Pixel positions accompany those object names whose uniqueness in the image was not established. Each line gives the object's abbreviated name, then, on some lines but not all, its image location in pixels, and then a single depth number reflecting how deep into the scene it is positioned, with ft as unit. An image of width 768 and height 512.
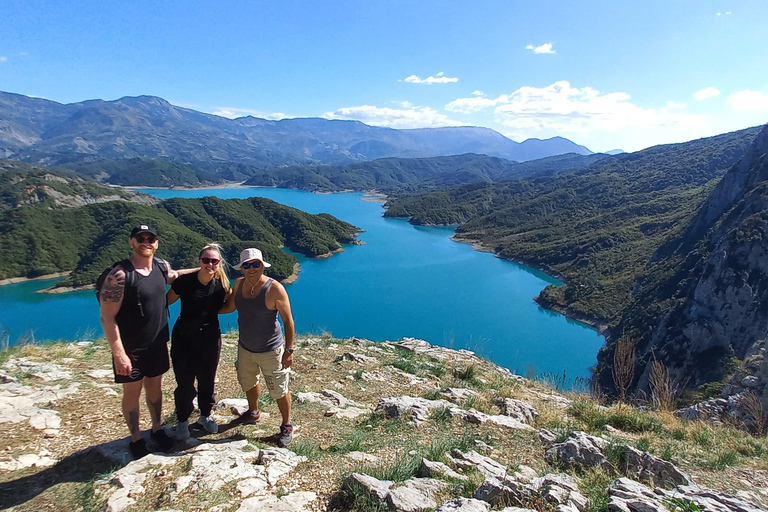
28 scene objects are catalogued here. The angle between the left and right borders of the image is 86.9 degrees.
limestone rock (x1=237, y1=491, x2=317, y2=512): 9.29
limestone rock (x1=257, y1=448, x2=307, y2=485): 10.75
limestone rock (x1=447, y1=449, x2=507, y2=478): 11.43
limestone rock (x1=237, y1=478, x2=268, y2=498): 9.92
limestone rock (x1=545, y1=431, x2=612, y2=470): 12.21
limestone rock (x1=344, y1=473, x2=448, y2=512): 9.20
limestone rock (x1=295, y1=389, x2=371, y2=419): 16.39
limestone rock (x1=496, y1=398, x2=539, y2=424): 16.91
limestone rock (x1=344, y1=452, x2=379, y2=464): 12.00
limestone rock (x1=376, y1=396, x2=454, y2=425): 16.01
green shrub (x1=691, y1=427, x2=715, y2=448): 14.79
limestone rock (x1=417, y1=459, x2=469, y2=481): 10.82
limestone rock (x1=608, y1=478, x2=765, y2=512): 9.27
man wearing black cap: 10.85
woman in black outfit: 12.55
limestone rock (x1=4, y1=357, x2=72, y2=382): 16.65
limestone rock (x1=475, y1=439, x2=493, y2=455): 13.07
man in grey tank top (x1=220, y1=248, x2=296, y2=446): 12.53
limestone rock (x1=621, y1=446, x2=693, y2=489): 11.45
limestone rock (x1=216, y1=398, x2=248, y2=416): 14.82
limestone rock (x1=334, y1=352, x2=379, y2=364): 25.30
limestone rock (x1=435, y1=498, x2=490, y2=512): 8.93
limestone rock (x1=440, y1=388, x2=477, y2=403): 19.19
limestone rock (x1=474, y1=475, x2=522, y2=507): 9.52
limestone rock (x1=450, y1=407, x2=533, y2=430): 15.49
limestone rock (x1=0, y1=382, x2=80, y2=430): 12.84
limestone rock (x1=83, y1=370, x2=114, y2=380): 17.34
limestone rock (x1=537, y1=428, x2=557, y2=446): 14.07
